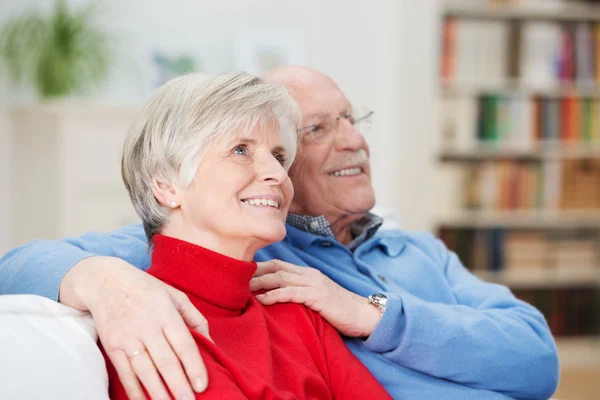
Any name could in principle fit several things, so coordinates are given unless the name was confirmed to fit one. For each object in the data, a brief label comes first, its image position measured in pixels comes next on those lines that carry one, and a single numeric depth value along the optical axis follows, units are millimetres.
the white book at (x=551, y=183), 4125
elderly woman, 1197
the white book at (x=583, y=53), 4152
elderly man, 1059
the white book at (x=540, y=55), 4074
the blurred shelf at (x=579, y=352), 4188
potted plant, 3701
